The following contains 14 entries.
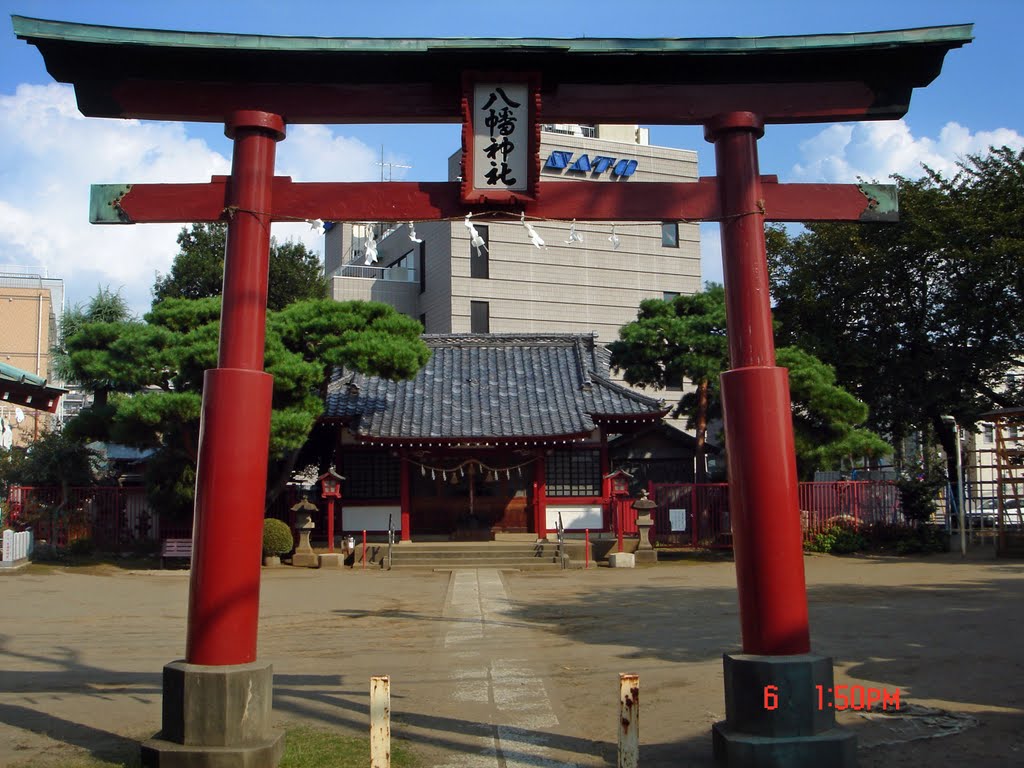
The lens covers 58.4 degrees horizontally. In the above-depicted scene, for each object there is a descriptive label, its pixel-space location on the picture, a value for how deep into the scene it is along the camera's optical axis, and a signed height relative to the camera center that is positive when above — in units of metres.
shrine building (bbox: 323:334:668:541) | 24.84 +2.26
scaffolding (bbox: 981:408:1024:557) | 20.20 +1.16
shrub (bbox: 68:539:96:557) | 24.03 -0.31
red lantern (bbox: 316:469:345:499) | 23.38 +1.26
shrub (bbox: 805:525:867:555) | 23.73 -0.26
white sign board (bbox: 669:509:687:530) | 25.69 +0.40
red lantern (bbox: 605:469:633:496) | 24.61 +1.39
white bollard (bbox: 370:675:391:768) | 5.48 -1.12
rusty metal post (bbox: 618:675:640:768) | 5.55 -1.13
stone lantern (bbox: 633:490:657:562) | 23.45 +0.17
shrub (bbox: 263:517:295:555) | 22.75 -0.08
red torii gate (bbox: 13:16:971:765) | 6.44 +2.72
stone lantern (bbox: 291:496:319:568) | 23.28 -0.03
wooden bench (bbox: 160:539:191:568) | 22.44 -0.32
